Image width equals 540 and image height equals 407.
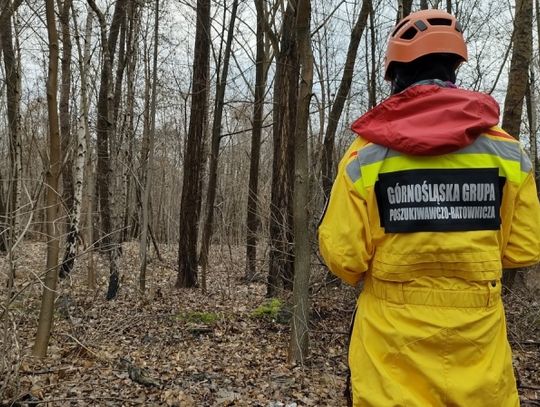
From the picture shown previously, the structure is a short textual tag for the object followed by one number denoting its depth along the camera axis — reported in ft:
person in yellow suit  5.26
